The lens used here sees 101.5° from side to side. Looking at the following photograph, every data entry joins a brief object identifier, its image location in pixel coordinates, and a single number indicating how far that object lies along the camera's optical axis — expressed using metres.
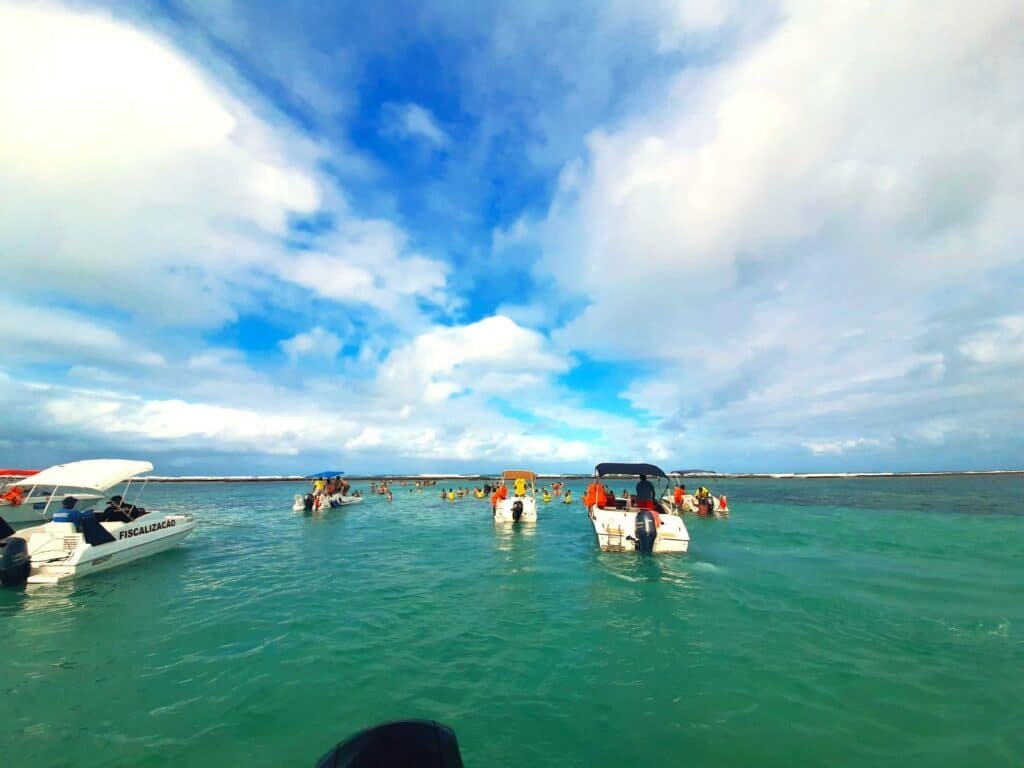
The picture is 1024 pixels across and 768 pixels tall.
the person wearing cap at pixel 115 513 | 18.00
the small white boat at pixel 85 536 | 14.20
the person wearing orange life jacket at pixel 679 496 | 33.49
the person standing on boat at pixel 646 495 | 19.20
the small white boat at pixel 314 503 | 40.38
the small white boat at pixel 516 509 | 28.30
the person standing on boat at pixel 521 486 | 31.89
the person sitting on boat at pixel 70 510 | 15.08
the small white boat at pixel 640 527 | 17.97
